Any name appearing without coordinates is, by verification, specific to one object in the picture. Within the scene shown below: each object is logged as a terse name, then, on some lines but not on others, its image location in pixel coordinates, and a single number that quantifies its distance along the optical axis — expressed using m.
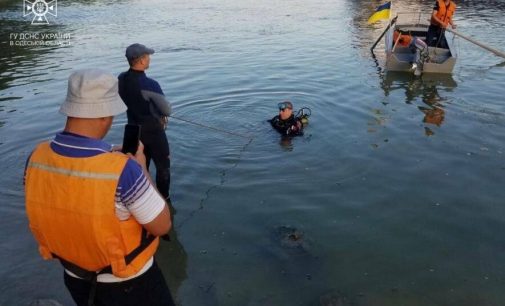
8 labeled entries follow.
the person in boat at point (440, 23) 15.20
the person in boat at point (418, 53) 15.21
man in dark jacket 5.72
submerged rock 6.16
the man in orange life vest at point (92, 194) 2.51
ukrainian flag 15.89
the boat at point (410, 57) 15.10
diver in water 9.91
